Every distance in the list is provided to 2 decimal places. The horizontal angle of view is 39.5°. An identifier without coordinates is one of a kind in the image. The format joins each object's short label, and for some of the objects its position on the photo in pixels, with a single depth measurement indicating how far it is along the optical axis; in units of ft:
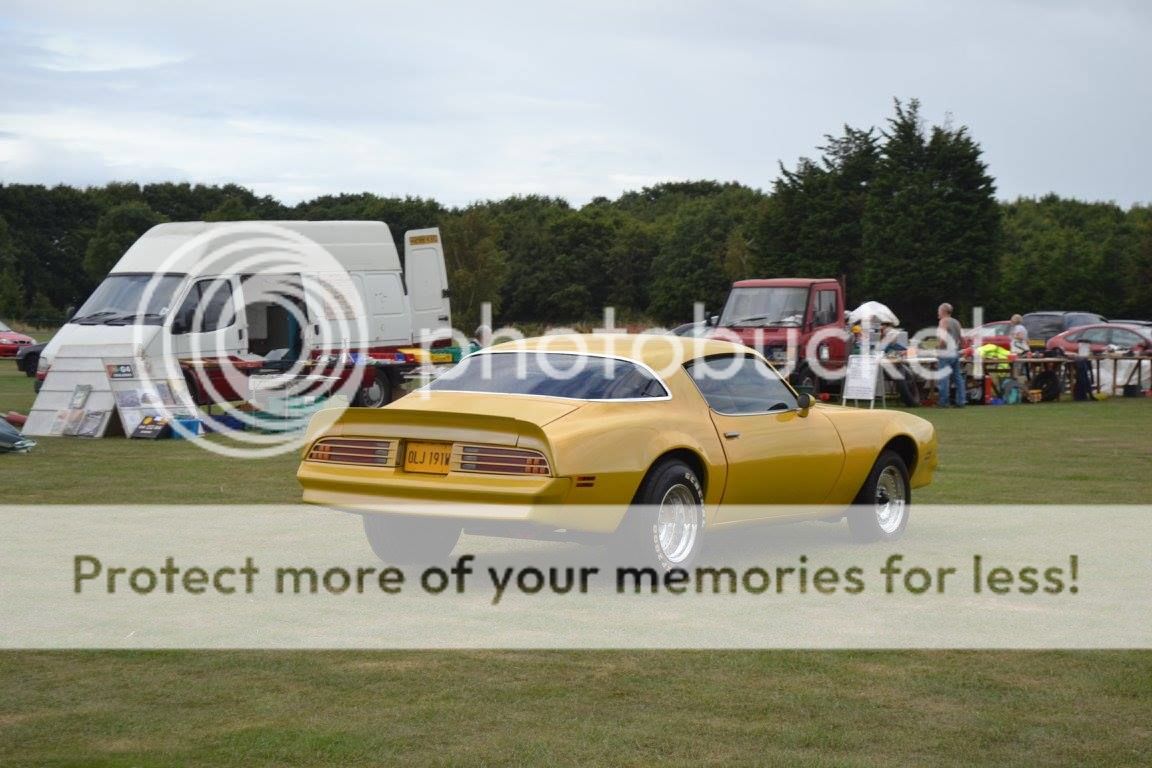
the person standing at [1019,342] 105.29
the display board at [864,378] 90.07
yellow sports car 28.19
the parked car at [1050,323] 180.24
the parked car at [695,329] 110.39
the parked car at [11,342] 162.91
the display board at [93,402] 67.21
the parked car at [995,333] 143.43
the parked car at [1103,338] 141.61
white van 82.58
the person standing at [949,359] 93.76
